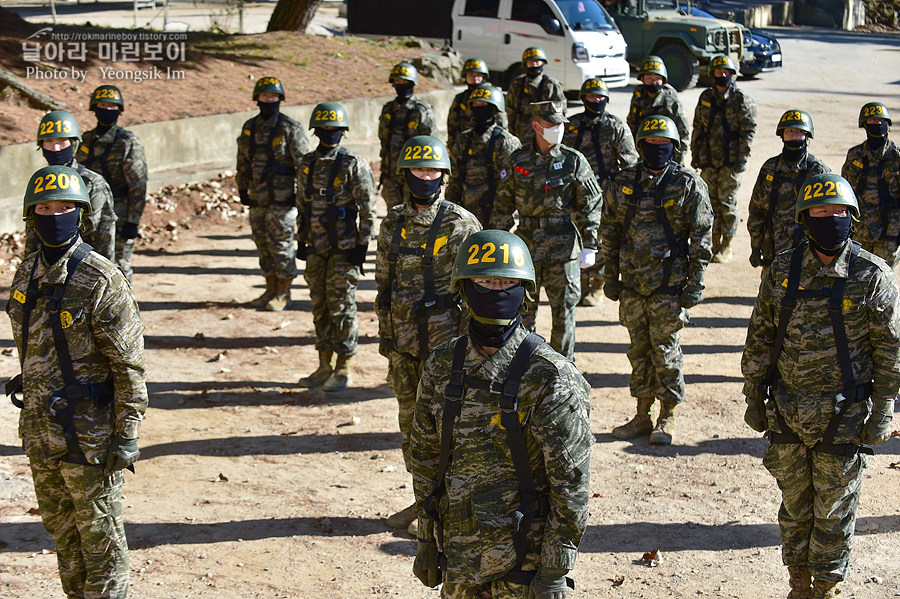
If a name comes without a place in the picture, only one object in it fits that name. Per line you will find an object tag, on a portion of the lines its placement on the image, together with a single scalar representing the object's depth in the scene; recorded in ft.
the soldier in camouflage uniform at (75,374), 17.03
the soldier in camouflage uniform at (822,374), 17.67
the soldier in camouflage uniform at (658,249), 25.57
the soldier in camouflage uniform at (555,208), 28.43
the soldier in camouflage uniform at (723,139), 42.27
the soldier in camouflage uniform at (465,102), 41.19
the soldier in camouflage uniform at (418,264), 22.13
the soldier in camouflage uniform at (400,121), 40.75
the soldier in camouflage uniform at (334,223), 30.22
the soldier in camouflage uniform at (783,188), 30.94
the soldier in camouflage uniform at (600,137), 37.83
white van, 73.82
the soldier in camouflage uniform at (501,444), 13.30
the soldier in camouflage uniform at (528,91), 47.65
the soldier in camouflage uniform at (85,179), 28.63
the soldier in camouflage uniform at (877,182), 31.99
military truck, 83.92
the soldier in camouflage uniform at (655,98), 43.65
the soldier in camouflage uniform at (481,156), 34.96
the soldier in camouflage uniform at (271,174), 36.88
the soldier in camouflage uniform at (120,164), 33.99
